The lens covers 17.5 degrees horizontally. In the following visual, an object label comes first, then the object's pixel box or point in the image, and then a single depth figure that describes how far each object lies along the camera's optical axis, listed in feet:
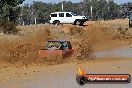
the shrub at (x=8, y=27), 153.69
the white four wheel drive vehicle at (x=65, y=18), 189.47
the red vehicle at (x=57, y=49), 87.15
